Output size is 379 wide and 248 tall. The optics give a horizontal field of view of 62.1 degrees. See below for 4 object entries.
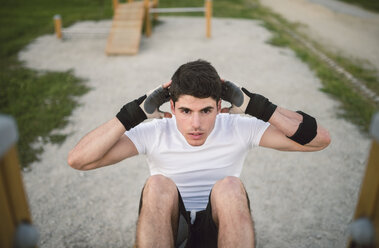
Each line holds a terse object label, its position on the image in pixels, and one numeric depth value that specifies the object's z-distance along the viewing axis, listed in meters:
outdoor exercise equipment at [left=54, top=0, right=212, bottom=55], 8.20
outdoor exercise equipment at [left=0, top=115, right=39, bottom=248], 0.91
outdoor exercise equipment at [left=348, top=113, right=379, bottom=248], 1.03
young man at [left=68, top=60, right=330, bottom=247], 2.19
